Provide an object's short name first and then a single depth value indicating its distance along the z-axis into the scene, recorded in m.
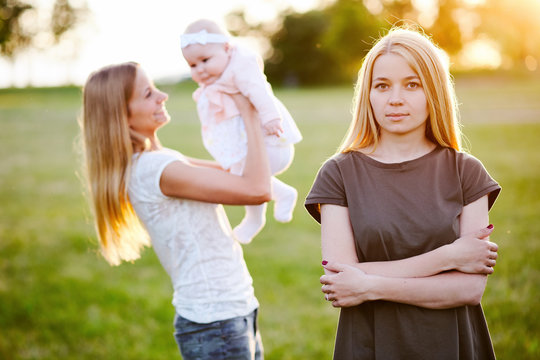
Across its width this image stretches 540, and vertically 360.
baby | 2.29
